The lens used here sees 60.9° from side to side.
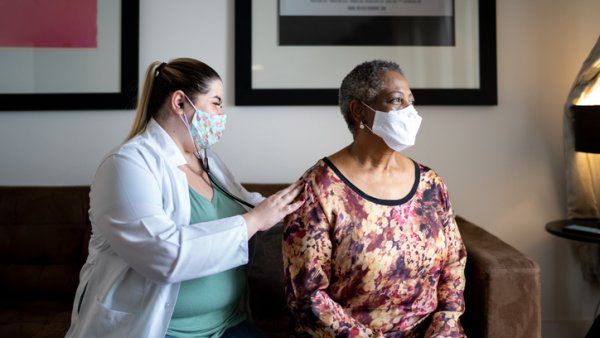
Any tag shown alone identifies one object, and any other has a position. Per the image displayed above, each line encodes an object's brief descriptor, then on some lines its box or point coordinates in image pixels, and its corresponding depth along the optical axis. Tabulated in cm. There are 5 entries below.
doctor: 123
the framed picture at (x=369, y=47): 226
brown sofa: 144
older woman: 135
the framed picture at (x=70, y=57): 223
